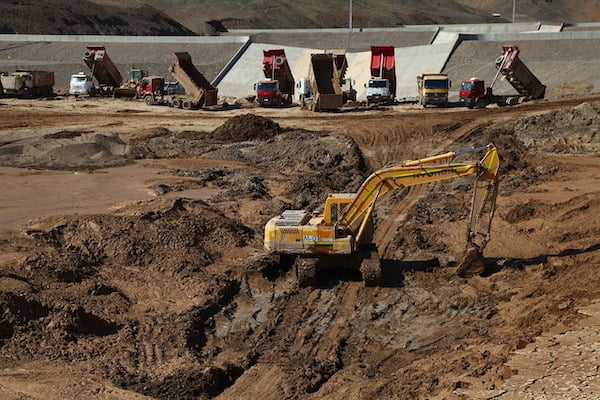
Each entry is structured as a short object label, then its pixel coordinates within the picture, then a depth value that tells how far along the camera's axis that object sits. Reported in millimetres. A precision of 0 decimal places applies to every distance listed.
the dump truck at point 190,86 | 51125
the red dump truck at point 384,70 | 50219
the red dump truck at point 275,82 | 51938
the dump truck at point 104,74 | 56031
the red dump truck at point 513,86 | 47344
